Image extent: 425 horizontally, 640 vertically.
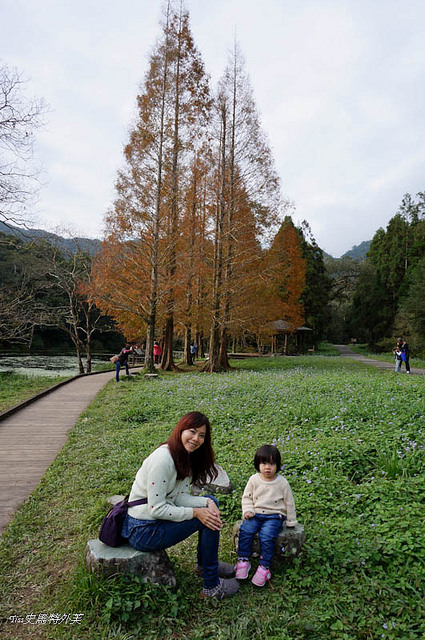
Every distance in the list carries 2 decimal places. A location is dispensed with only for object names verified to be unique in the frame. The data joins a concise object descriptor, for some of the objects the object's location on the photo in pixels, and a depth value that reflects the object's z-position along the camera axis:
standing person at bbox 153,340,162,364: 22.11
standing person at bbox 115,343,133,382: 13.65
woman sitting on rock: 2.59
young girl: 2.86
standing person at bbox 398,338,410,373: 15.80
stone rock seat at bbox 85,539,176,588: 2.59
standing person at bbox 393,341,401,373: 15.84
